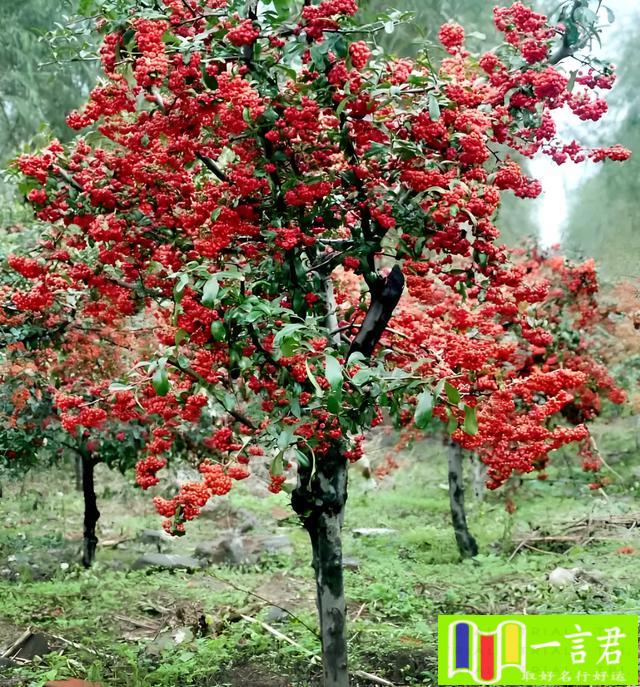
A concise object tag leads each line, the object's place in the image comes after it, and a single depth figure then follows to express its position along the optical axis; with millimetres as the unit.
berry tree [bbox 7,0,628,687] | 3312
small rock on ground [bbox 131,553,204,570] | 8492
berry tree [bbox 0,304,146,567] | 5496
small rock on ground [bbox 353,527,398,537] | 10273
